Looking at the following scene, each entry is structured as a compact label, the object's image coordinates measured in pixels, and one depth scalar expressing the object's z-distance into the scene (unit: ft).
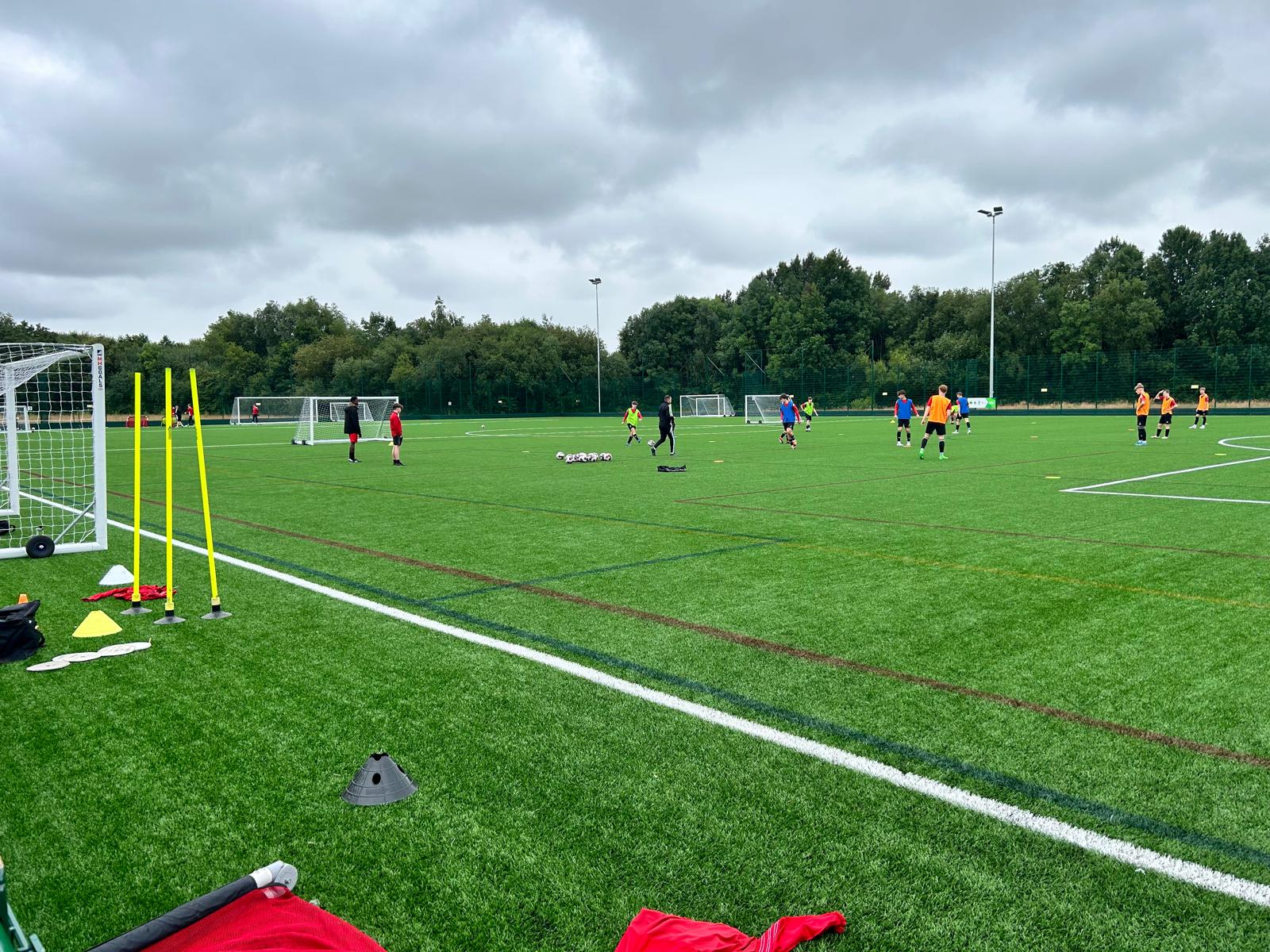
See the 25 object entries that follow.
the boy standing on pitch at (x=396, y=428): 74.61
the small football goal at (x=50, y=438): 31.96
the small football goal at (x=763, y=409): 183.73
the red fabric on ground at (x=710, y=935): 8.59
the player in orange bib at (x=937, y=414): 72.38
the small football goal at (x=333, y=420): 121.70
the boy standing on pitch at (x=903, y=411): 87.86
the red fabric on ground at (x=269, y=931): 8.22
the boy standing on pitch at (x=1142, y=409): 85.71
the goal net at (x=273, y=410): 212.43
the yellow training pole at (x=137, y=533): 22.36
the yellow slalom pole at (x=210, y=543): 21.07
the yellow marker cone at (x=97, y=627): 20.54
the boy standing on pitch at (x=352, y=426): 81.66
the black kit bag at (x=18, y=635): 18.75
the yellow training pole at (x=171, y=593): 21.62
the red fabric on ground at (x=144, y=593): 24.26
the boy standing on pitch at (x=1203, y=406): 114.21
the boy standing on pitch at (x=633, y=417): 99.71
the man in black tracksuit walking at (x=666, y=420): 76.33
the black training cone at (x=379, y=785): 11.94
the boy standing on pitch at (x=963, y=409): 113.39
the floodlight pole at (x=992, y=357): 173.99
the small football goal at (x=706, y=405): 228.63
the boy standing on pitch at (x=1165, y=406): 90.84
